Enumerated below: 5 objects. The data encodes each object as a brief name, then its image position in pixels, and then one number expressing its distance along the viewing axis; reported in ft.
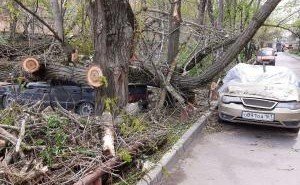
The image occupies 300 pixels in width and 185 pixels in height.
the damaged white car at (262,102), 28.17
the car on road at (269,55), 120.41
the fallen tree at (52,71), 29.30
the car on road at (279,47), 269.71
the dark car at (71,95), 33.62
